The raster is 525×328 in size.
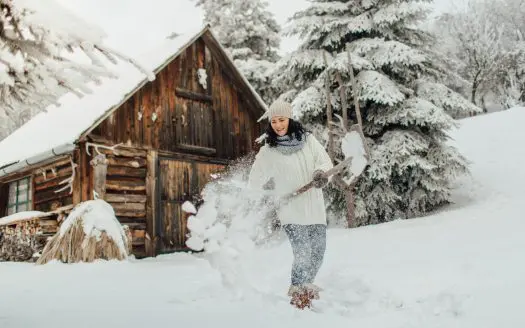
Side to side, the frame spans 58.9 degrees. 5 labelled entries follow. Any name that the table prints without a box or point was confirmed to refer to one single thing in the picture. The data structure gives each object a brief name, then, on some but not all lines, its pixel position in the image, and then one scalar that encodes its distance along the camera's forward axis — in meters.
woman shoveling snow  4.13
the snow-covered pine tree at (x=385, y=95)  10.12
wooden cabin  10.77
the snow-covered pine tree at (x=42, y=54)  2.79
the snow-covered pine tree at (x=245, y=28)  21.08
